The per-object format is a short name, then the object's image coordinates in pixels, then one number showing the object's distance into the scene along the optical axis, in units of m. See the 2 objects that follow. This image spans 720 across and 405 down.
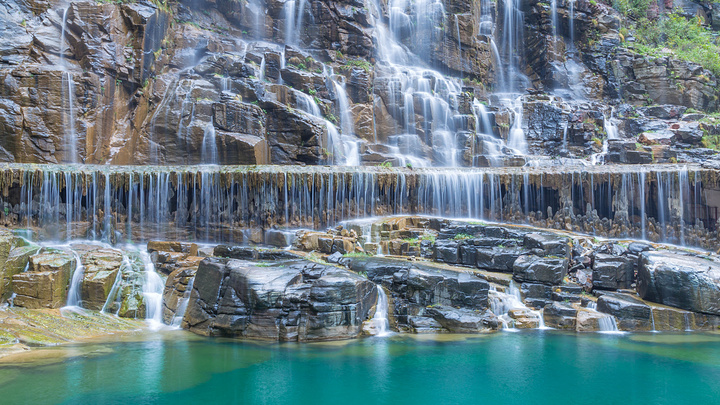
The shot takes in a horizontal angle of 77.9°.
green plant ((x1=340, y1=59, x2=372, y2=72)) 29.41
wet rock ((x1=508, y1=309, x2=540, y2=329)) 12.38
